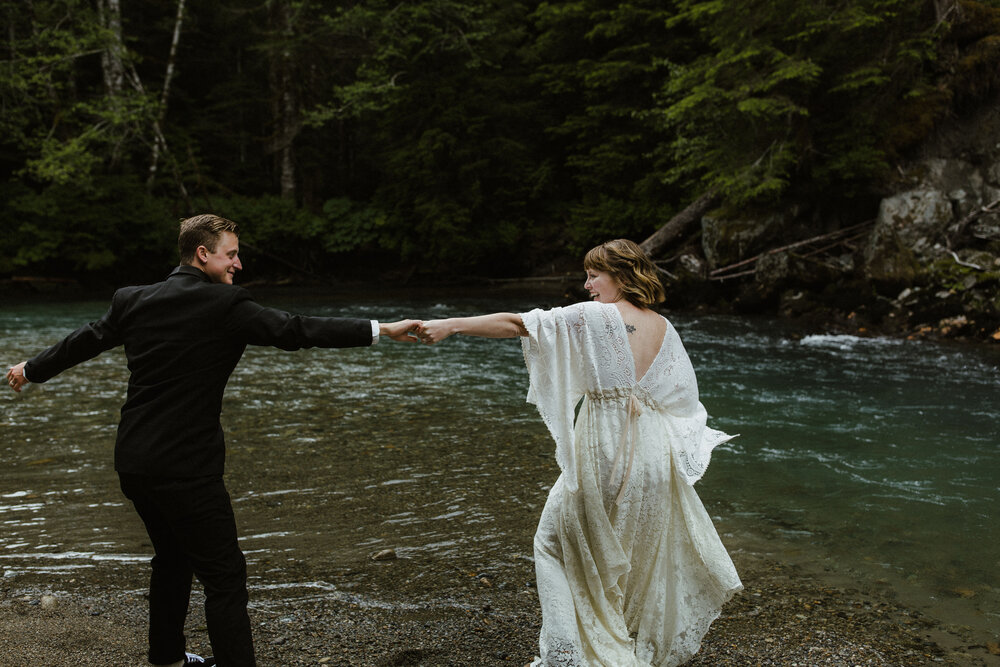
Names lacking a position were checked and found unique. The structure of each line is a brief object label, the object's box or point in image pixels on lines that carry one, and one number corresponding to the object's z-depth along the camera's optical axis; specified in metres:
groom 2.85
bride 3.20
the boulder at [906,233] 15.10
